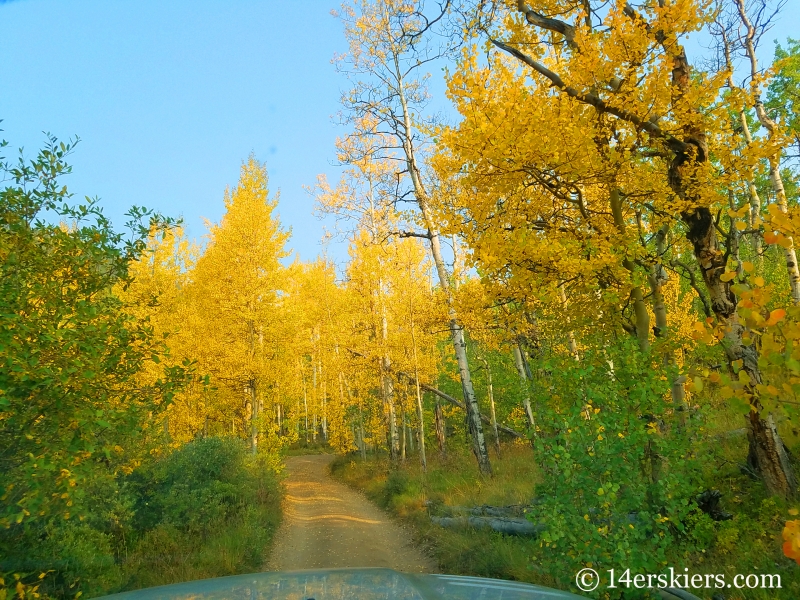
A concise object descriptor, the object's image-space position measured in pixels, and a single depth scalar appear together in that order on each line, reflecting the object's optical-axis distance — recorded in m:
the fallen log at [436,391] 14.48
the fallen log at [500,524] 7.19
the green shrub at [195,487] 8.78
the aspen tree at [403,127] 12.66
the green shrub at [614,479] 3.70
